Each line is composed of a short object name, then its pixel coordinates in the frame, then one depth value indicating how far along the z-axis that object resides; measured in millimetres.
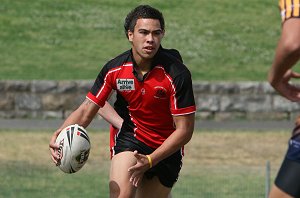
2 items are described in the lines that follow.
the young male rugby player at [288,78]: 12820
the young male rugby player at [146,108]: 18531
